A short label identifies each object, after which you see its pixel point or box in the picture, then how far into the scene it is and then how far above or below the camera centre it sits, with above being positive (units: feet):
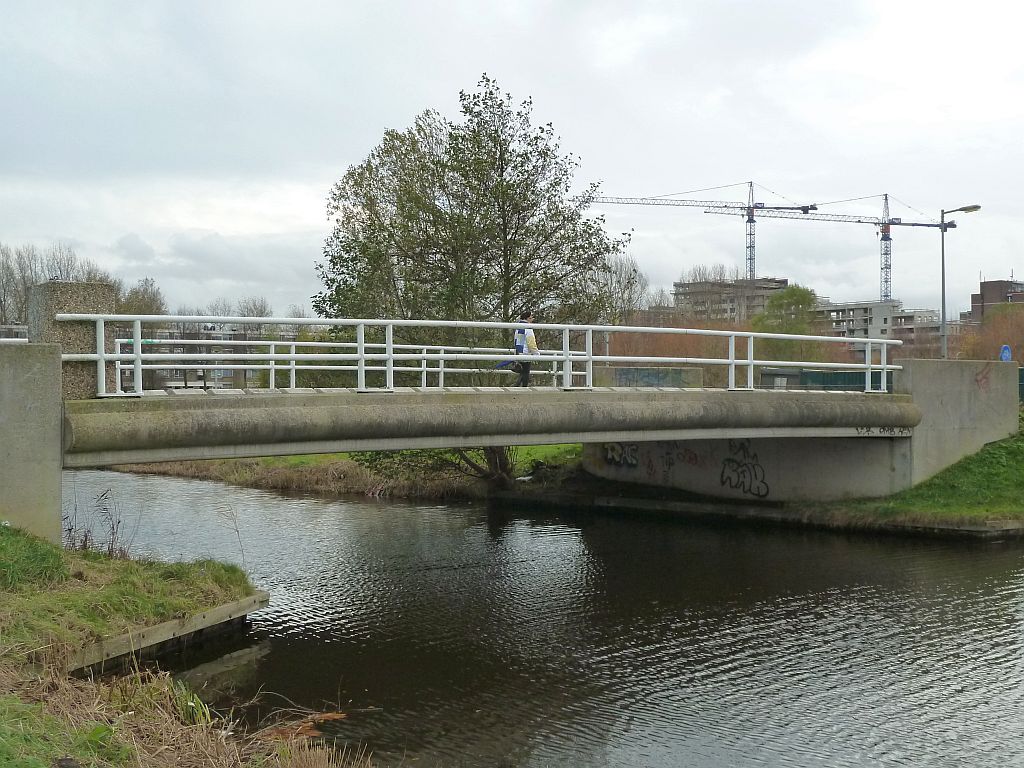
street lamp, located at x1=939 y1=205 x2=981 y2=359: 107.04 +6.35
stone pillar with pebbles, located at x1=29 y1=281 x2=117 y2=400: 40.98 +2.00
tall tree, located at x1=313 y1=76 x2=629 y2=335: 81.87 +11.36
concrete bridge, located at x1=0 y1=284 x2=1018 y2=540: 39.27 -2.55
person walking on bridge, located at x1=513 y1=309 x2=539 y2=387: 55.98 +1.57
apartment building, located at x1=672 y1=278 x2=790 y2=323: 253.44 +22.45
